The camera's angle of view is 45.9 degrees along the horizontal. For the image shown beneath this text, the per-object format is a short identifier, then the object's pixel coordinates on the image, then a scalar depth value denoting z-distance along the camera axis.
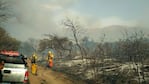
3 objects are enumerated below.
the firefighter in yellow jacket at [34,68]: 16.48
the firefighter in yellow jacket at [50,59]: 19.20
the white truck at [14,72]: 8.40
